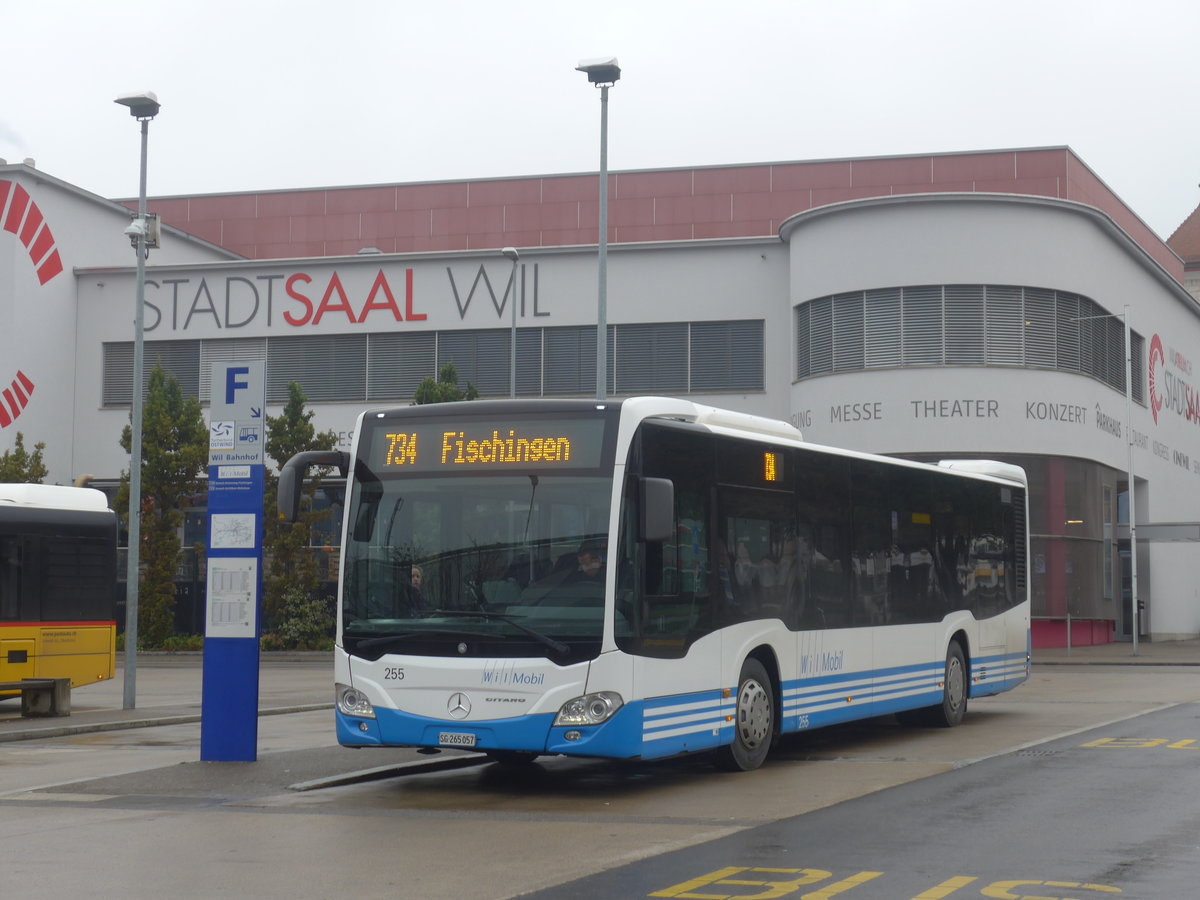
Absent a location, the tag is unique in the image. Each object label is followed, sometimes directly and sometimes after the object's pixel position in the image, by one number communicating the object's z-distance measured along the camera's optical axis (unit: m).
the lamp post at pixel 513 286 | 38.24
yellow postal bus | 20.22
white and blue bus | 11.52
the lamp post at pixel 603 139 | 25.45
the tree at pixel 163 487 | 40.09
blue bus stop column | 13.78
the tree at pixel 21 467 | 38.09
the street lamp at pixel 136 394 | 21.48
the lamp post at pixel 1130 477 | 38.38
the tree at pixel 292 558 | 39.53
